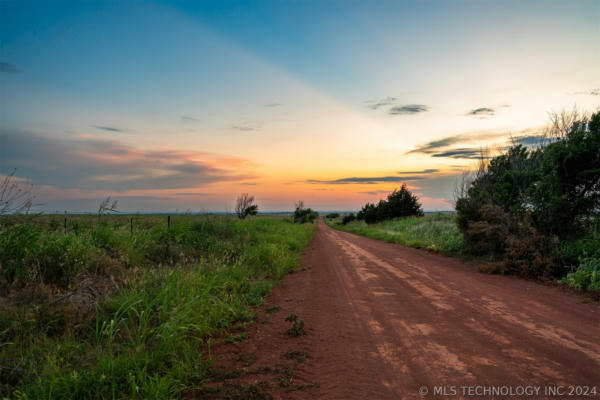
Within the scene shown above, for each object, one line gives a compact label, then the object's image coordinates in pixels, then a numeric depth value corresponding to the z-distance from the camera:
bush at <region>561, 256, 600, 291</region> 7.07
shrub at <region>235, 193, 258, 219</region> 30.35
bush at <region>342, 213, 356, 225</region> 70.39
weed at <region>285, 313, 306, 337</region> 4.63
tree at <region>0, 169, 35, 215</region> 5.48
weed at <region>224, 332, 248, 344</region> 4.44
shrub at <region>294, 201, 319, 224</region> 56.82
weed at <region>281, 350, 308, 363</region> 3.82
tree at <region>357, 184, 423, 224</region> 43.26
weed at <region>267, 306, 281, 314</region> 5.87
